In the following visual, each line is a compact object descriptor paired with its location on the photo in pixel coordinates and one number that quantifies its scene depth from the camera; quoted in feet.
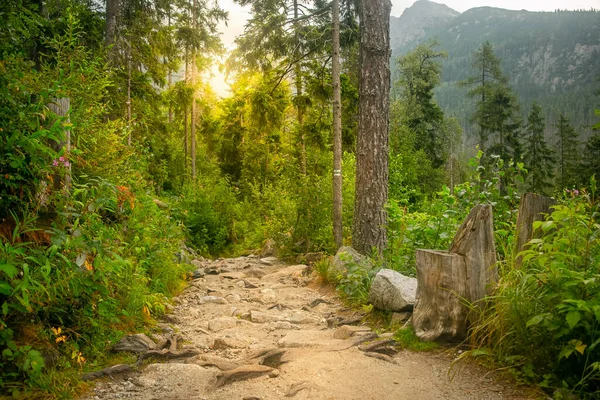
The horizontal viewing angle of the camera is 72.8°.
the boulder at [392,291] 17.47
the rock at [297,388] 11.54
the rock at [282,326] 19.77
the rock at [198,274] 33.44
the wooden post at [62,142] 12.88
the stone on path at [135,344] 14.55
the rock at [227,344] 16.62
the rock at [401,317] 17.19
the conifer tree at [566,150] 159.85
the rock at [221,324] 19.47
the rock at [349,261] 23.44
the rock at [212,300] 25.44
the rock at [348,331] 16.99
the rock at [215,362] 13.76
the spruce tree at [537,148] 152.46
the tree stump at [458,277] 13.96
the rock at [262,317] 20.86
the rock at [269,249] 46.26
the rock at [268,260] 40.64
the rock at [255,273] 34.99
